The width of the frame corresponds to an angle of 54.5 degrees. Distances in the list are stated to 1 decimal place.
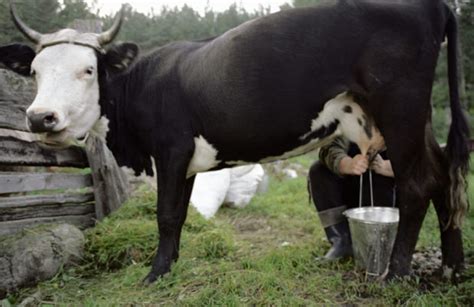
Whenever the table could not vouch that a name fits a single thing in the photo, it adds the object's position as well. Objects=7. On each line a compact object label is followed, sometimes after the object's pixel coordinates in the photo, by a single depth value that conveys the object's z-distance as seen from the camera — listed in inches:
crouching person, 149.2
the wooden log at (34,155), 150.8
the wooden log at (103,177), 172.7
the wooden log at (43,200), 151.6
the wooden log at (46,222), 149.2
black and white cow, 114.5
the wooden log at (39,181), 149.0
